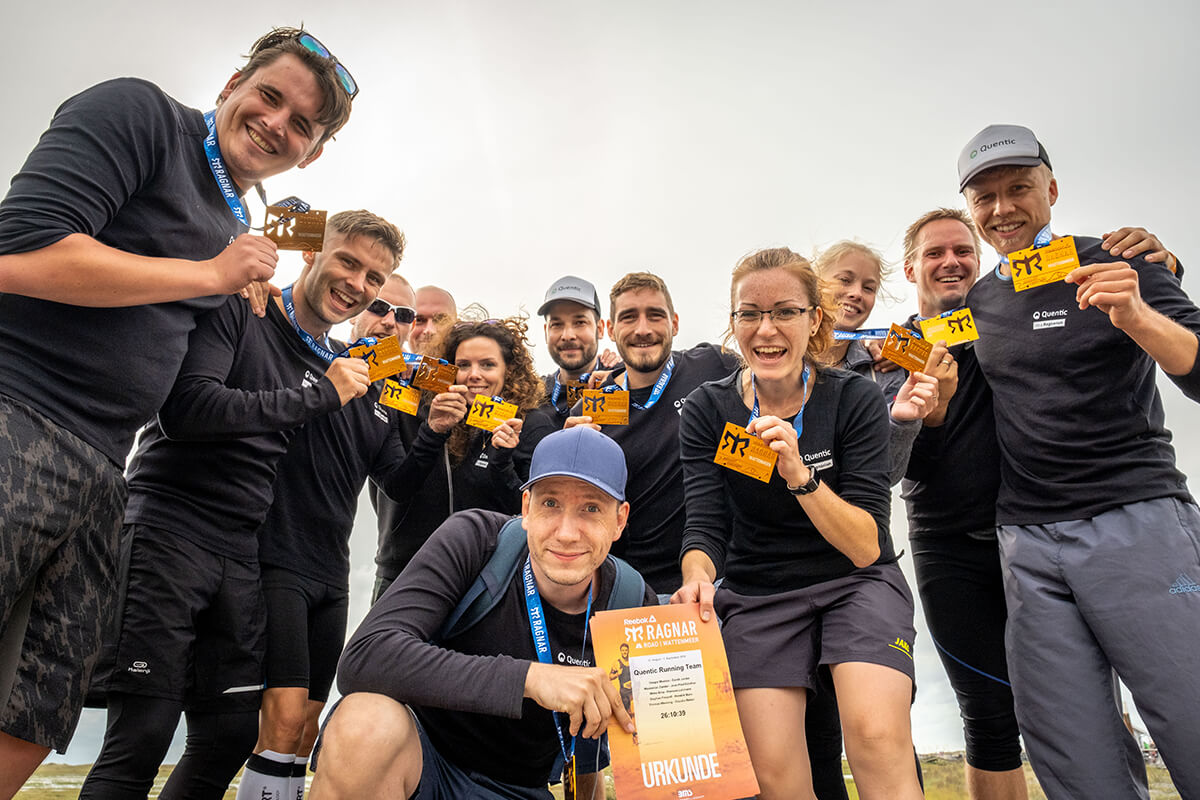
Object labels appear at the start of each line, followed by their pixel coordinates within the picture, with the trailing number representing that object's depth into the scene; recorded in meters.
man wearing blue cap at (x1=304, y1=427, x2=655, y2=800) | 2.29
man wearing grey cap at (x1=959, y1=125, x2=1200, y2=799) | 2.74
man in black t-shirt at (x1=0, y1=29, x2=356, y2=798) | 2.13
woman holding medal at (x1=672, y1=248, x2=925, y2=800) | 2.58
